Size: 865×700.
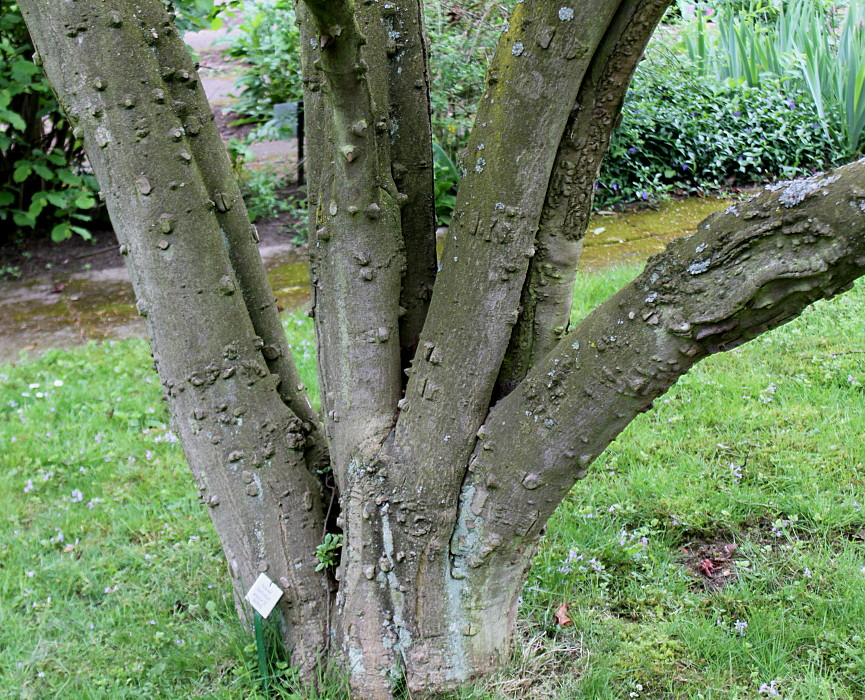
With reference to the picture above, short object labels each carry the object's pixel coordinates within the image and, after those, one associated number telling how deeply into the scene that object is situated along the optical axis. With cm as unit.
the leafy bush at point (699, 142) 718
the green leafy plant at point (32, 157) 559
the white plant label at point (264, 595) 218
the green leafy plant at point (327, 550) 221
